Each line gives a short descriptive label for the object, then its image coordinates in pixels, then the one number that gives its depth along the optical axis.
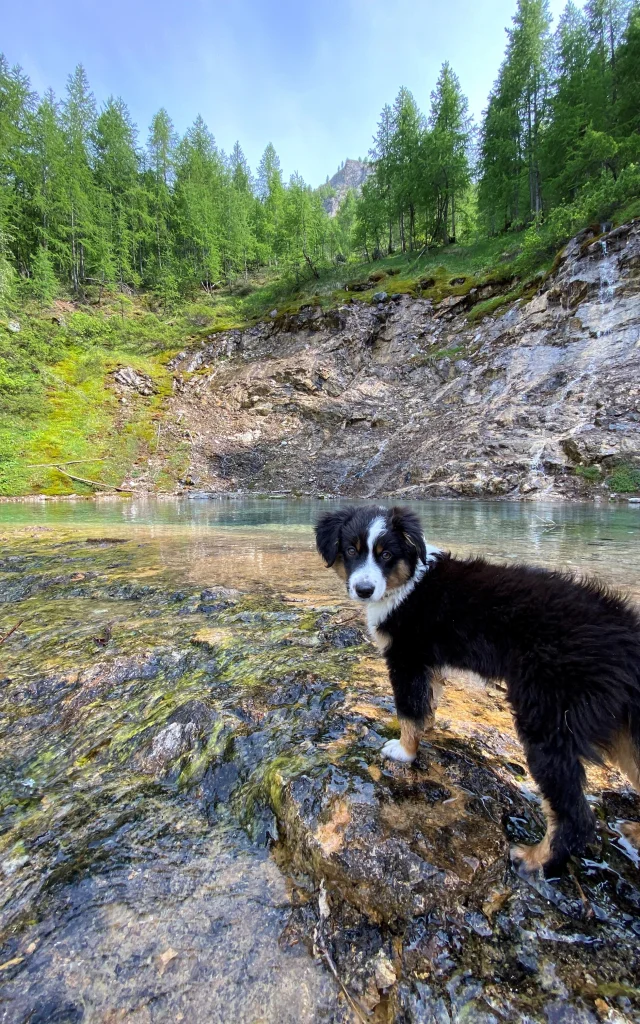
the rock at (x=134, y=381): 33.94
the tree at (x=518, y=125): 36.84
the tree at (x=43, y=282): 39.19
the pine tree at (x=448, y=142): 40.44
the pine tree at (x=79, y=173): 46.38
